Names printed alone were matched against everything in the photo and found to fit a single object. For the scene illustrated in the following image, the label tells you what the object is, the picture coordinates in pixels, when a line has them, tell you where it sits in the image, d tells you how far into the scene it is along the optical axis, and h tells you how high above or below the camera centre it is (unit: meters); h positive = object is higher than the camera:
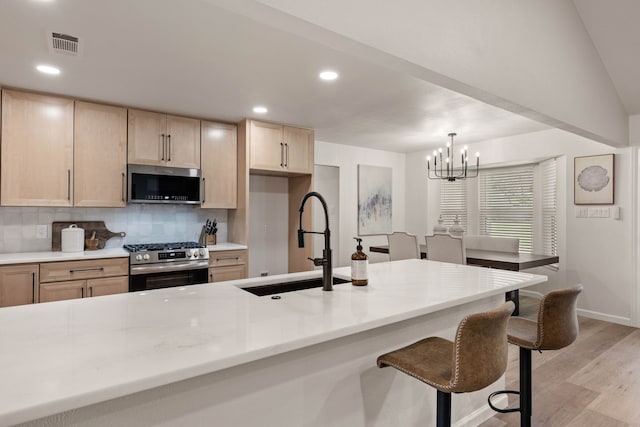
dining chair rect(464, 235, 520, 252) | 4.44 -0.36
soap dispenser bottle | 1.85 -0.27
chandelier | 5.42 +0.73
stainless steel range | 3.21 -0.47
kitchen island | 0.87 -0.38
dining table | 3.49 -0.46
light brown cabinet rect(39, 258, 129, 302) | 2.87 -0.53
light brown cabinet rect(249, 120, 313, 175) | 3.95 +0.77
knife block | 4.07 -0.26
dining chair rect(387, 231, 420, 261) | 4.18 -0.37
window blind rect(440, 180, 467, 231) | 5.62 +0.24
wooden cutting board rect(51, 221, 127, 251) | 3.40 -0.16
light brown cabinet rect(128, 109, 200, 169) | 3.48 +0.77
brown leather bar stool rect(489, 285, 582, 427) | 1.70 -0.57
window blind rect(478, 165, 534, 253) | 4.95 +0.18
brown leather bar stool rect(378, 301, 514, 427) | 1.27 -0.57
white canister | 3.27 -0.23
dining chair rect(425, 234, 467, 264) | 3.79 -0.36
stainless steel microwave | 3.47 +0.31
